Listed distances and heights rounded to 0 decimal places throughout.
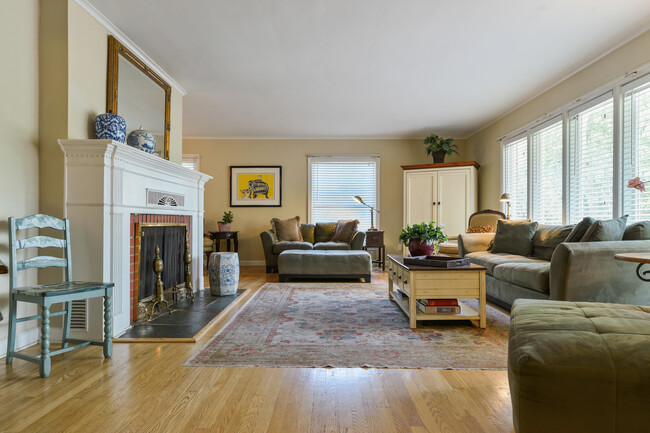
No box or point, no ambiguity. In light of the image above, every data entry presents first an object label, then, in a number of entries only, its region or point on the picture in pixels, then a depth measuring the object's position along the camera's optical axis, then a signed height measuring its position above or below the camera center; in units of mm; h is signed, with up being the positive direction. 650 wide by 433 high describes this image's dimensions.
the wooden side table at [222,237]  6703 -353
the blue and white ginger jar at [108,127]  2766 +656
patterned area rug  2213 -834
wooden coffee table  2816 -497
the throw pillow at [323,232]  6618 -253
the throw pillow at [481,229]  5316 -153
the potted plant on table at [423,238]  3428 -181
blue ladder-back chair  1980 -403
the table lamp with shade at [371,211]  6895 +126
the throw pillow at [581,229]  3010 -84
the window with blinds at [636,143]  3207 +653
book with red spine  2898 -644
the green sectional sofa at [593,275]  2576 -389
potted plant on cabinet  6742 +1250
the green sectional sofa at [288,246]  5883 -443
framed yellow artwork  7312 +578
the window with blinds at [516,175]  5285 +627
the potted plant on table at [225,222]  6895 -91
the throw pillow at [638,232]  2740 -95
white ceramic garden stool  4035 -613
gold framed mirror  3105 +1127
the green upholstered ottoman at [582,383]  1089 -478
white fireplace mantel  2586 +27
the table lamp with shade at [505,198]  5178 +275
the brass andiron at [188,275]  3803 -592
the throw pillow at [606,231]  2793 -91
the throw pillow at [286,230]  6405 -216
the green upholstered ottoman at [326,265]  5184 -649
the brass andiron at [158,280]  3199 -539
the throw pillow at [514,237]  4129 -212
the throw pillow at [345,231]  6258 -222
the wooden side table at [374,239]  6488 -365
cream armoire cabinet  6543 +429
